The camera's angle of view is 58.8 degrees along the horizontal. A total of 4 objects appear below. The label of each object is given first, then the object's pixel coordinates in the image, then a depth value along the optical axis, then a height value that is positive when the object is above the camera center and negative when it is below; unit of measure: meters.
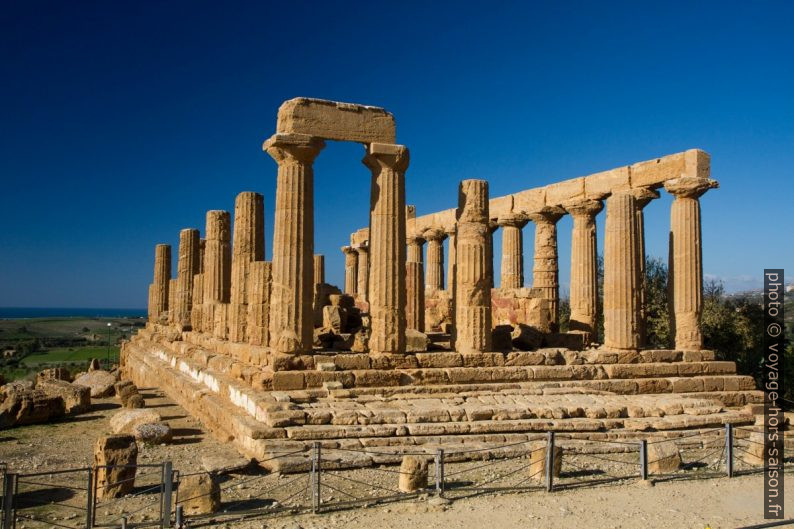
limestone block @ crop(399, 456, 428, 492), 9.23 -2.17
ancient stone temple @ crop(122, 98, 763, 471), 12.48 -0.75
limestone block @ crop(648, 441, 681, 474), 10.63 -2.28
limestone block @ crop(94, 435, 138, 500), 9.07 -2.09
